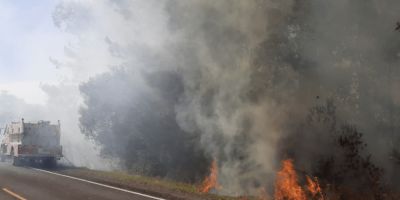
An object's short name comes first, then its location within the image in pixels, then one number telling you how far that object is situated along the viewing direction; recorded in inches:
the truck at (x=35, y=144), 942.4
